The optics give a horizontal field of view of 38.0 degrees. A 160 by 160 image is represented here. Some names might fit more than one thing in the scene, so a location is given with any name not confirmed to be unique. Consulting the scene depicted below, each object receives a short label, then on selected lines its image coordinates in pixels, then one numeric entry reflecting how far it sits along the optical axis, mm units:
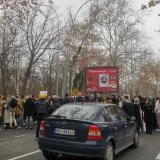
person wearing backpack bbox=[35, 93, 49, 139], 8111
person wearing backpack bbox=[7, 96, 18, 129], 11329
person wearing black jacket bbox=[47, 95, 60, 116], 8140
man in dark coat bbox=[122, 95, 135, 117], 10023
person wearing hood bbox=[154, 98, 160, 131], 11842
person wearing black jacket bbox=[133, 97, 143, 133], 10456
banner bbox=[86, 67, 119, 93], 14330
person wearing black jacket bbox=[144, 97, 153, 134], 10435
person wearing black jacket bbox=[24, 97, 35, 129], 11490
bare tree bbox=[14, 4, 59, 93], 25574
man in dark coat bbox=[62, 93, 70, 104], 11736
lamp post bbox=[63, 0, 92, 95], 20103
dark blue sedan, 5277
